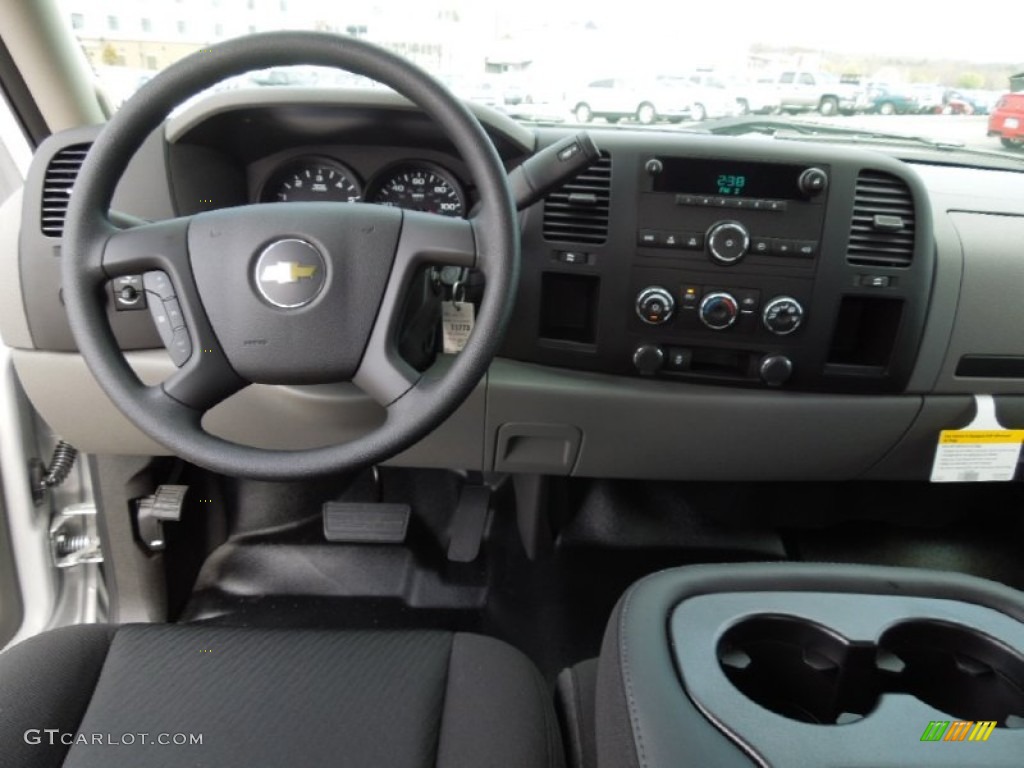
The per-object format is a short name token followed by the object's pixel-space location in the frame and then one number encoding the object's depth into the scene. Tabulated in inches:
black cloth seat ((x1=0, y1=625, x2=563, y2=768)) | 36.1
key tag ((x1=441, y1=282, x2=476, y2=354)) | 49.9
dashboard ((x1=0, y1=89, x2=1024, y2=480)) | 50.0
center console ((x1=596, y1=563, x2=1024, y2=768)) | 29.0
